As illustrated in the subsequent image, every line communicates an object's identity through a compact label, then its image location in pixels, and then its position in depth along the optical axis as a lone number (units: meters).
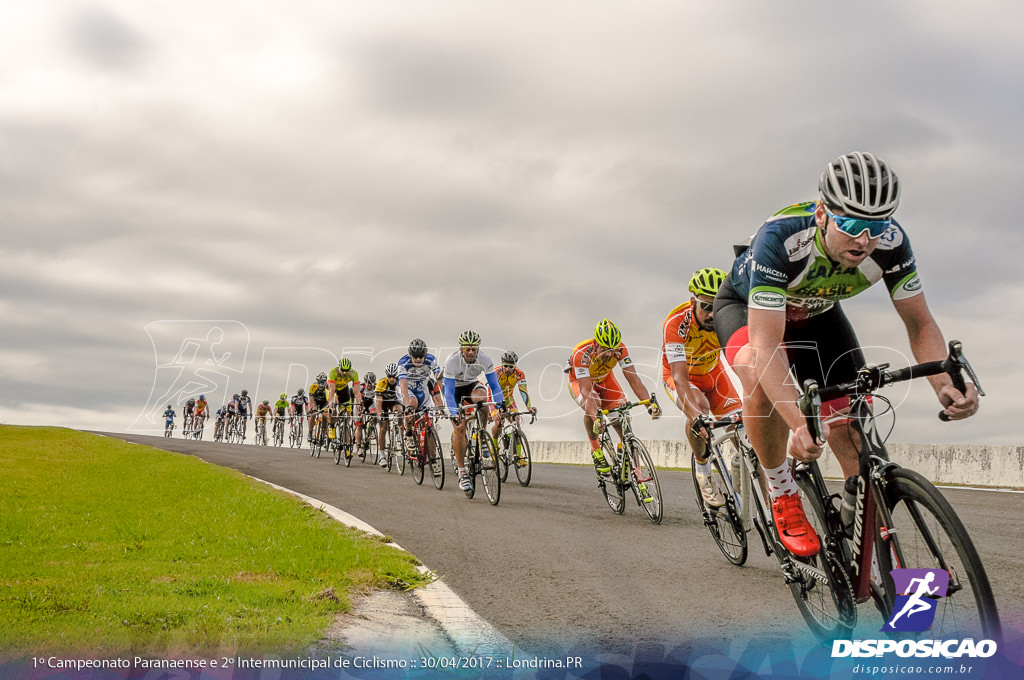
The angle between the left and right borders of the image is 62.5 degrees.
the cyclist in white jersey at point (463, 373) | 12.02
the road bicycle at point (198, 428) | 48.12
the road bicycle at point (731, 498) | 6.04
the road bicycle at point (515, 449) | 14.06
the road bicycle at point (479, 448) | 11.67
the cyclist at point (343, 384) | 21.94
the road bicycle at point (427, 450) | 14.01
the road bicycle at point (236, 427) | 43.19
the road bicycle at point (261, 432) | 39.19
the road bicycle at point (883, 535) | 3.13
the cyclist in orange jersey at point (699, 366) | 7.08
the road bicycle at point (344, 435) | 21.12
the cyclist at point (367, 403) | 21.11
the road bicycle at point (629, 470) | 9.58
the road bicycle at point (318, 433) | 24.82
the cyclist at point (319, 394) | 27.16
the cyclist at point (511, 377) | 16.08
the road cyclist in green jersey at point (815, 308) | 3.61
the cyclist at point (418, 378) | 15.41
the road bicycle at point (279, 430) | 37.27
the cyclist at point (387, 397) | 18.06
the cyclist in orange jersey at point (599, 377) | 10.20
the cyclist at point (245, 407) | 41.31
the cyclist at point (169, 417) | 50.09
